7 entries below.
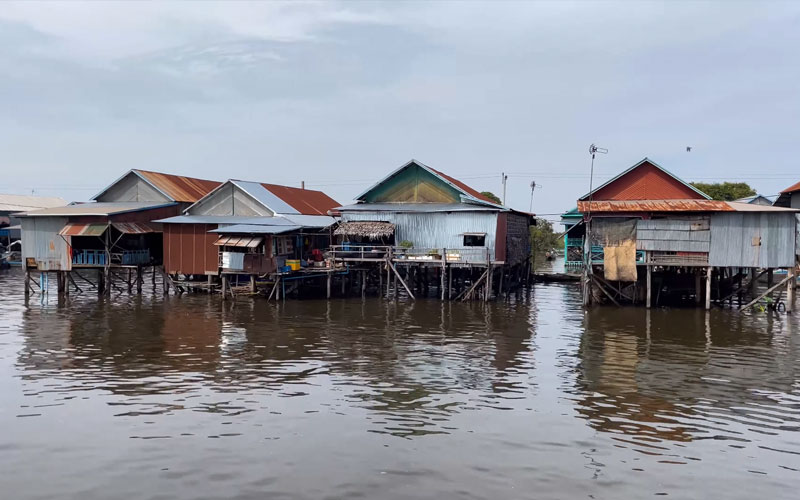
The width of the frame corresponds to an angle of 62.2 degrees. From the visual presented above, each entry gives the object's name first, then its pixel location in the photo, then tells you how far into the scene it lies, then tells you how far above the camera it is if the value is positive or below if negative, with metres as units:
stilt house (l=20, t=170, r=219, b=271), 36.59 +0.88
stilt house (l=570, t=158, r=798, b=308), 30.34 +0.79
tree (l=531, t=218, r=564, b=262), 84.97 +2.65
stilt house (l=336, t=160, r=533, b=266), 34.78 +1.93
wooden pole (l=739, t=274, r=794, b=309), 30.25 -1.31
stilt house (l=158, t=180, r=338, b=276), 34.41 +1.17
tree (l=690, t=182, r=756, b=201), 66.25 +7.22
